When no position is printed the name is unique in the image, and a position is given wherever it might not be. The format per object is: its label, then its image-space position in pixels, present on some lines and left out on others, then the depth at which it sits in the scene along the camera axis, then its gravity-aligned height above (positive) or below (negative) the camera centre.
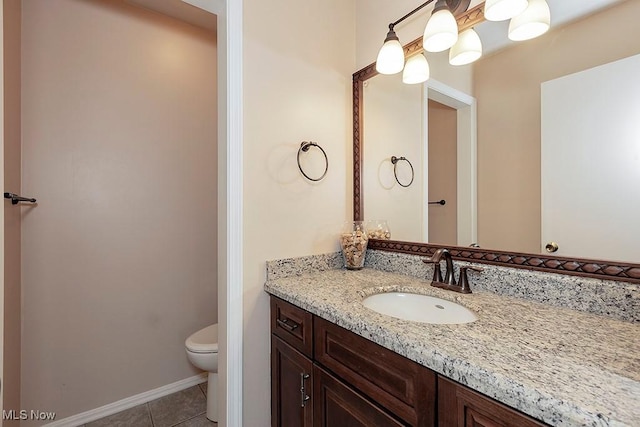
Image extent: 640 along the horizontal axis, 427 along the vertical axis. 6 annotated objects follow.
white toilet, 1.61 -0.84
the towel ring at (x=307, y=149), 1.38 +0.31
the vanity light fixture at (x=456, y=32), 0.95 +0.68
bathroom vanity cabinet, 0.59 -0.47
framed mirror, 0.83 +0.21
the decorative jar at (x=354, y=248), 1.44 -0.18
